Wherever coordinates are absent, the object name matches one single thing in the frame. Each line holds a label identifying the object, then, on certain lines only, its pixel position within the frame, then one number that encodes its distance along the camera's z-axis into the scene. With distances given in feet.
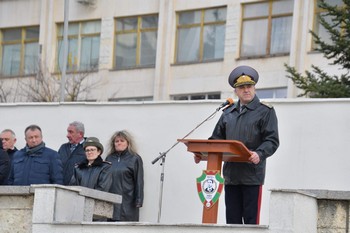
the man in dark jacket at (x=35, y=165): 52.44
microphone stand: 55.36
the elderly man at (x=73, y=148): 55.47
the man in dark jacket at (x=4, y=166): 51.19
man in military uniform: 43.80
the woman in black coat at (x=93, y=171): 50.24
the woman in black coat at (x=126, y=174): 54.13
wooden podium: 41.98
